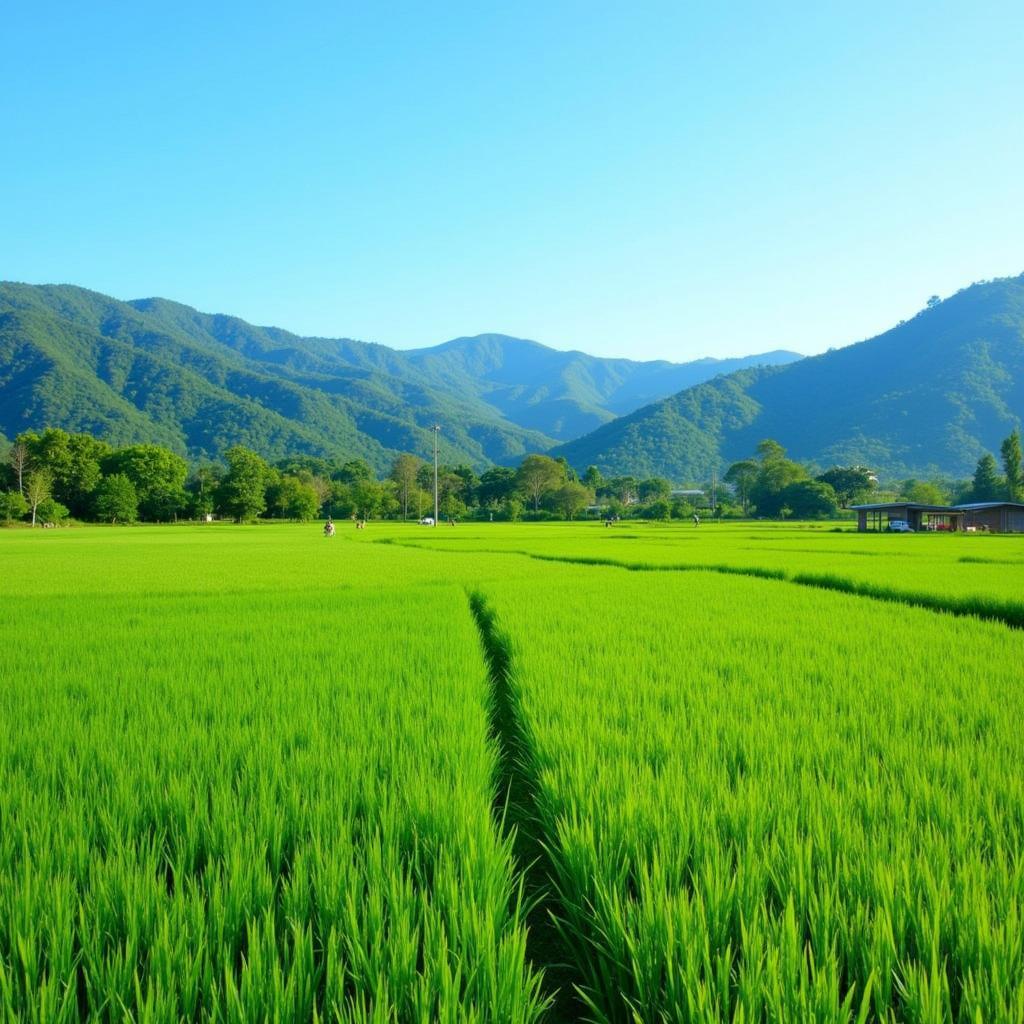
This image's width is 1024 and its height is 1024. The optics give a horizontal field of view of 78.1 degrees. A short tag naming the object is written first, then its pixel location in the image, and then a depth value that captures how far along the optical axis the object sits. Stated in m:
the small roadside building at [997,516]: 44.91
